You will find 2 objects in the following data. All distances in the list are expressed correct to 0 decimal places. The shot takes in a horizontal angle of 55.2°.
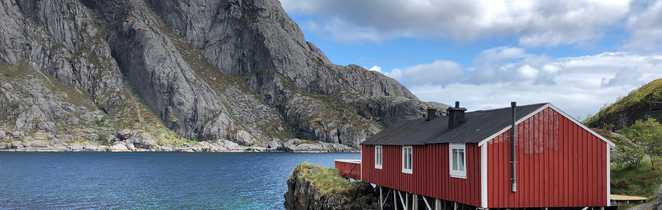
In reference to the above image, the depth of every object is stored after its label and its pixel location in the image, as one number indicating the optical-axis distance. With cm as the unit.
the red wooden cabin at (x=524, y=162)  2750
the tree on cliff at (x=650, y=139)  3412
